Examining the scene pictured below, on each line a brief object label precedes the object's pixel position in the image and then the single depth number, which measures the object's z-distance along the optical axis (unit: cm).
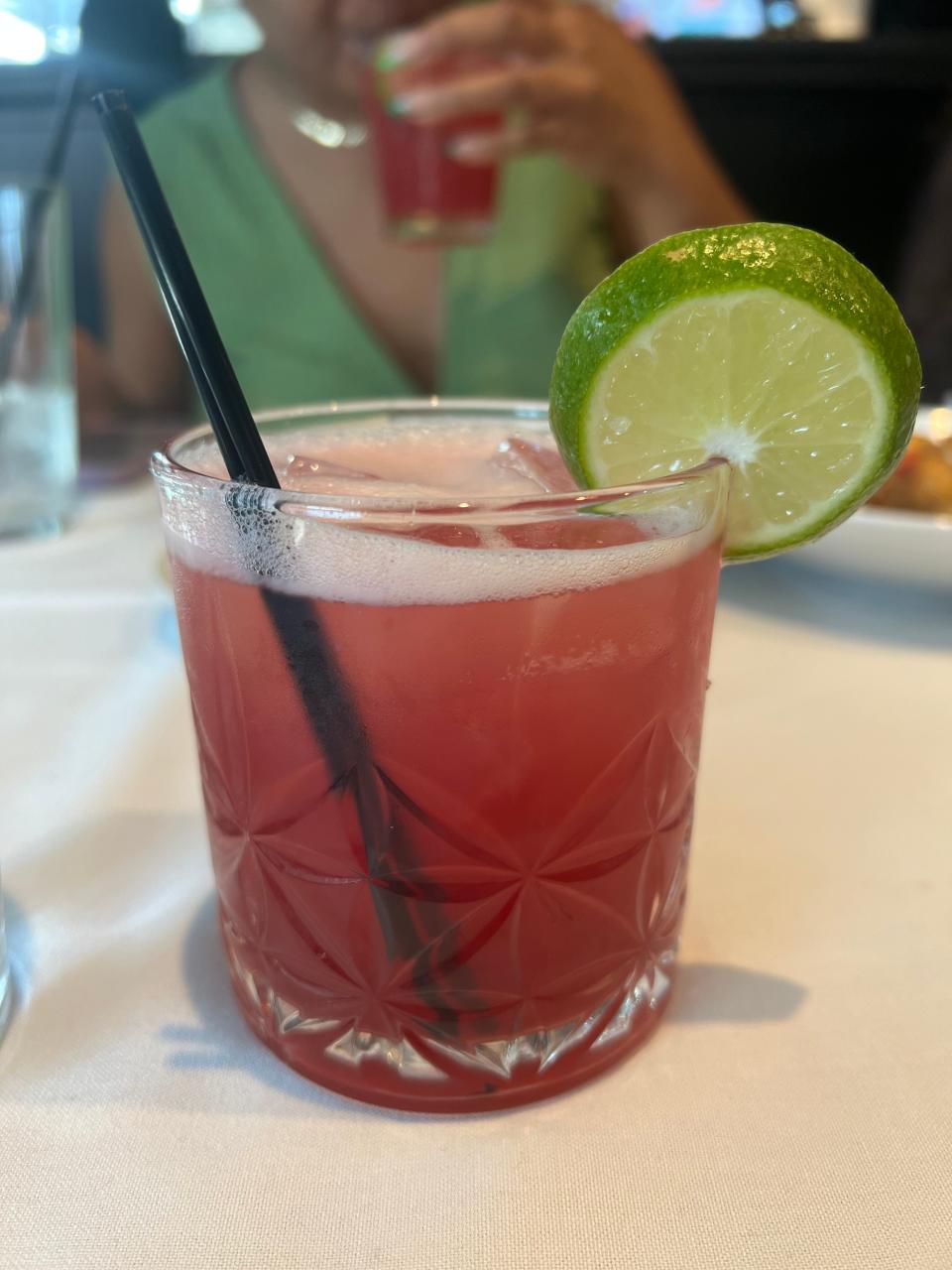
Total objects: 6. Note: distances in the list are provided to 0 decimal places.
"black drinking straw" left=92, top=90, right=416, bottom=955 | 13
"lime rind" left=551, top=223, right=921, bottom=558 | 13
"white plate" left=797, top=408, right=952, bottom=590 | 27
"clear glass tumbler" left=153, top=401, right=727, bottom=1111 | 12
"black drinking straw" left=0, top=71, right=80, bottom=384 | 36
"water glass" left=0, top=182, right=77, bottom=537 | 36
